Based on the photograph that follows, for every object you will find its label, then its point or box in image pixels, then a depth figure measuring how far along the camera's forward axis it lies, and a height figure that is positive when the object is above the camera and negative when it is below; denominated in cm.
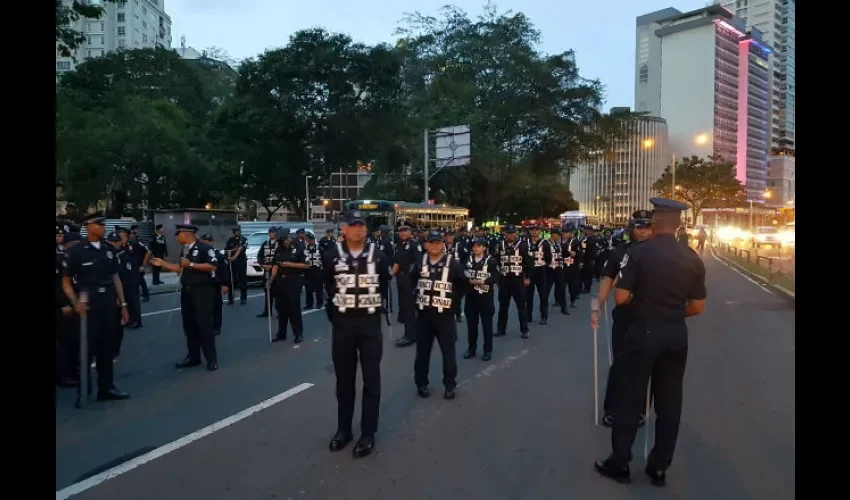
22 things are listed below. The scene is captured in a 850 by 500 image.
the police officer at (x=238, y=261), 1505 -69
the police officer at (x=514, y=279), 1052 -77
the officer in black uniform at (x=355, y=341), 519 -91
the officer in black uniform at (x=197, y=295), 804 -81
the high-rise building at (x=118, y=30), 8981 +3069
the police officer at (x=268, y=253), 1147 -40
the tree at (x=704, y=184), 6431 +546
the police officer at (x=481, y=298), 879 -92
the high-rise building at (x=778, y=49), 13962 +4331
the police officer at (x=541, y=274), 1216 -78
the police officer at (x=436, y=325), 683 -102
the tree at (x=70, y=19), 1492 +529
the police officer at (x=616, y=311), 508 -72
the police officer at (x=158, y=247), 1888 -42
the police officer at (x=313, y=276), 1385 -97
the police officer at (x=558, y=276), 1320 -90
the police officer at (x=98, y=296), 654 -69
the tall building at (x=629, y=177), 12569 +1219
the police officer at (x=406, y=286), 994 -87
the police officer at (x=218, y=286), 870 -81
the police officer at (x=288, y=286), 996 -86
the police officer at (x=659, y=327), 434 -65
